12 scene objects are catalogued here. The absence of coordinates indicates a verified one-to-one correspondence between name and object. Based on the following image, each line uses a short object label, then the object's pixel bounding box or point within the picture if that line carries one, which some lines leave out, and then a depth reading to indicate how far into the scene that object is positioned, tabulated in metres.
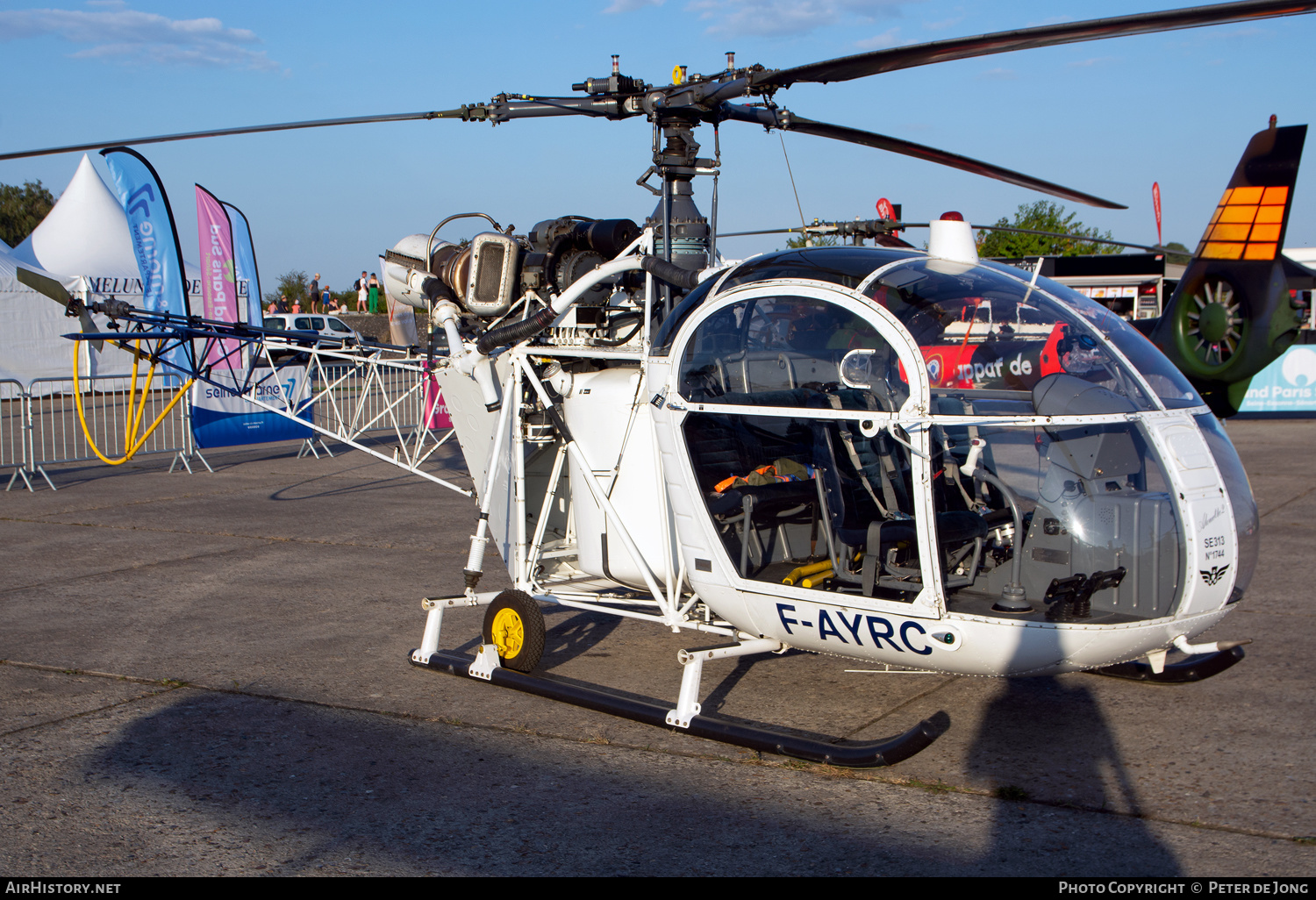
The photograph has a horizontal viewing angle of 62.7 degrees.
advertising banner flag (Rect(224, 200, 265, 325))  14.67
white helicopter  4.28
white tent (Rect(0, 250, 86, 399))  23.16
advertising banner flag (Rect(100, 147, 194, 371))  11.30
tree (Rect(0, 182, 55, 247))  58.72
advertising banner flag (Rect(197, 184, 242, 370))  13.88
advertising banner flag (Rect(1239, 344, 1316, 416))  20.00
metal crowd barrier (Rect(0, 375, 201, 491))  13.96
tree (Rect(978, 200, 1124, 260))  38.12
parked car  30.16
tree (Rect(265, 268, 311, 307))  51.62
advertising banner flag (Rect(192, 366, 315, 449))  14.21
